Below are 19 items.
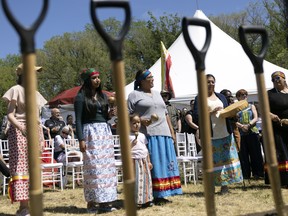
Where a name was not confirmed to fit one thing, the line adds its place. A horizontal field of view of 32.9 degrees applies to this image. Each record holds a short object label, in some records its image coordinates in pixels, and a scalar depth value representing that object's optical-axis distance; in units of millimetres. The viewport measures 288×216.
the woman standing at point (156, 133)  5367
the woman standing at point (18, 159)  4660
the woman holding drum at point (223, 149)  6043
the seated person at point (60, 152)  8461
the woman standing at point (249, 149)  7934
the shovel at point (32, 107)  1385
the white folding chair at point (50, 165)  7727
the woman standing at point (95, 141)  5207
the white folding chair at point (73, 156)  7930
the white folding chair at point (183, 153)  8077
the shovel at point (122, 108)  1534
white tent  14312
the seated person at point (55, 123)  9234
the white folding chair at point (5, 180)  7449
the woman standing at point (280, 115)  6199
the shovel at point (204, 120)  1687
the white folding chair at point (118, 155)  8422
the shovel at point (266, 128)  1805
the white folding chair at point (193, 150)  8458
